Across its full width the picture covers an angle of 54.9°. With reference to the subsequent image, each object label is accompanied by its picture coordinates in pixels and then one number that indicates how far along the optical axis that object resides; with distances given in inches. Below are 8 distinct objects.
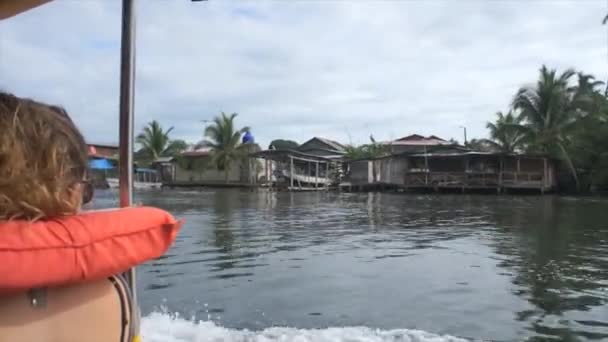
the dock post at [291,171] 1541.6
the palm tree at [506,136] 1384.1
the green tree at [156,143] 1967.3
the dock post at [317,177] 1686.8
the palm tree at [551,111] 1306.6
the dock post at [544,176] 1327.5
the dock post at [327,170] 1772.4
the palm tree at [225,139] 1731.1
